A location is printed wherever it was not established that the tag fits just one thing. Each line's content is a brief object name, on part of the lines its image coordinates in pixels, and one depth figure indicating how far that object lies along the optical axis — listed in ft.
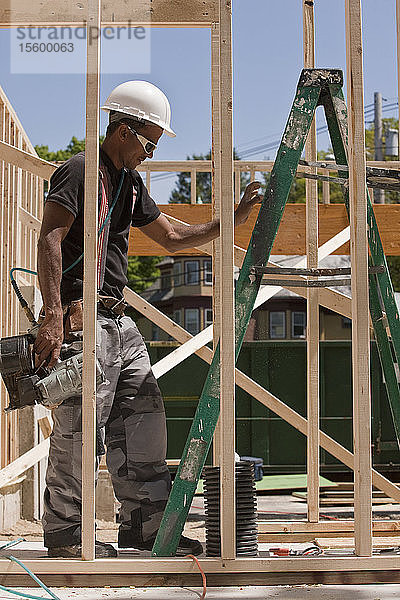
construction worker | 10.60
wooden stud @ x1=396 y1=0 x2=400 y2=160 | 10.79
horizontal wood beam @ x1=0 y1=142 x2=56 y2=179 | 13.16
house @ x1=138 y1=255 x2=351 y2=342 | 76.84
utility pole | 94.90
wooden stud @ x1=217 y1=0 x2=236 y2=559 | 9.72
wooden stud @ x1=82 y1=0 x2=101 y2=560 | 9.64
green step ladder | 10.09
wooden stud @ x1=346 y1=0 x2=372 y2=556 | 9.72
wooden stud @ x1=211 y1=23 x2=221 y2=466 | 12.80
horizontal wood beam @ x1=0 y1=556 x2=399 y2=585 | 9.66
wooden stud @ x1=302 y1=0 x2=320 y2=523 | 14.94
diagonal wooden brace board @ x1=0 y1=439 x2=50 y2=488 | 15.26
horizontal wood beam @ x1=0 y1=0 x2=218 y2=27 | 14.62
